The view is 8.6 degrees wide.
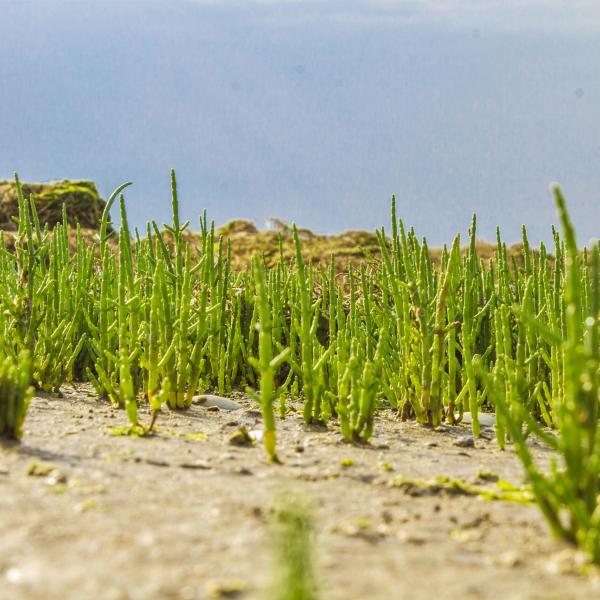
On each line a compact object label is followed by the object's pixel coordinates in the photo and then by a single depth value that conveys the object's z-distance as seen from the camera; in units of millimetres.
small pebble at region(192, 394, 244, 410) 2671
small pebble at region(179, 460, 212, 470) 2420
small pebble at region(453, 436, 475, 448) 2536
